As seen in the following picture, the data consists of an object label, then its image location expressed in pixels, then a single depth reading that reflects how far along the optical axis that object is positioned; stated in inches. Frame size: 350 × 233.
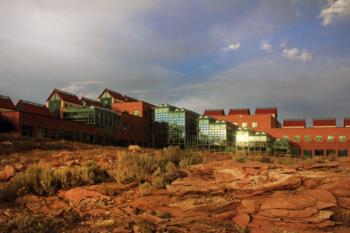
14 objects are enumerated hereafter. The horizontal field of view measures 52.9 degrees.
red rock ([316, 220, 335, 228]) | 367.2
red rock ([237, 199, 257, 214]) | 398.9
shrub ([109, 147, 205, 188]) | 479.5
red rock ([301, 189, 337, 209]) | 392.2
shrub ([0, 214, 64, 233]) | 357.7
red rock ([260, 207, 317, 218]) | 380.5
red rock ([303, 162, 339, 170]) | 502.3
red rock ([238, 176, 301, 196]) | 427.8
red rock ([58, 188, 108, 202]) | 444.8
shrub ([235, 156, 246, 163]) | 555.3
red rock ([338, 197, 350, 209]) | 397.7
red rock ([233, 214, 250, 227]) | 374.9
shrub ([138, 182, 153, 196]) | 441.7
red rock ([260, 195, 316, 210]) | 391.5
